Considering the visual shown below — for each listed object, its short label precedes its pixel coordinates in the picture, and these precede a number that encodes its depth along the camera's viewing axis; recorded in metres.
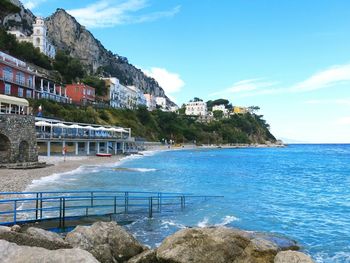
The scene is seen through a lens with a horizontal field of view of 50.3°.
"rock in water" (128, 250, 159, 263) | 10.88
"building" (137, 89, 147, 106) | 182.25
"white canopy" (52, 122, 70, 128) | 63.30
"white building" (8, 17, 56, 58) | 126.44
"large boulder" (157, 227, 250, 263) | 10.39
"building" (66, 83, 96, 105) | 103.12
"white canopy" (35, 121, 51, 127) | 60.09
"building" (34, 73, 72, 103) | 85.82
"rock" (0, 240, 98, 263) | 5.52
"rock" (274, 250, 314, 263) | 8.63
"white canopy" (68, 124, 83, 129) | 68.22
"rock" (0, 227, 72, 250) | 7.52
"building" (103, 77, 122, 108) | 136.12
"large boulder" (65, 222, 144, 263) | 10.95
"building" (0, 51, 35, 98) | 69.01
